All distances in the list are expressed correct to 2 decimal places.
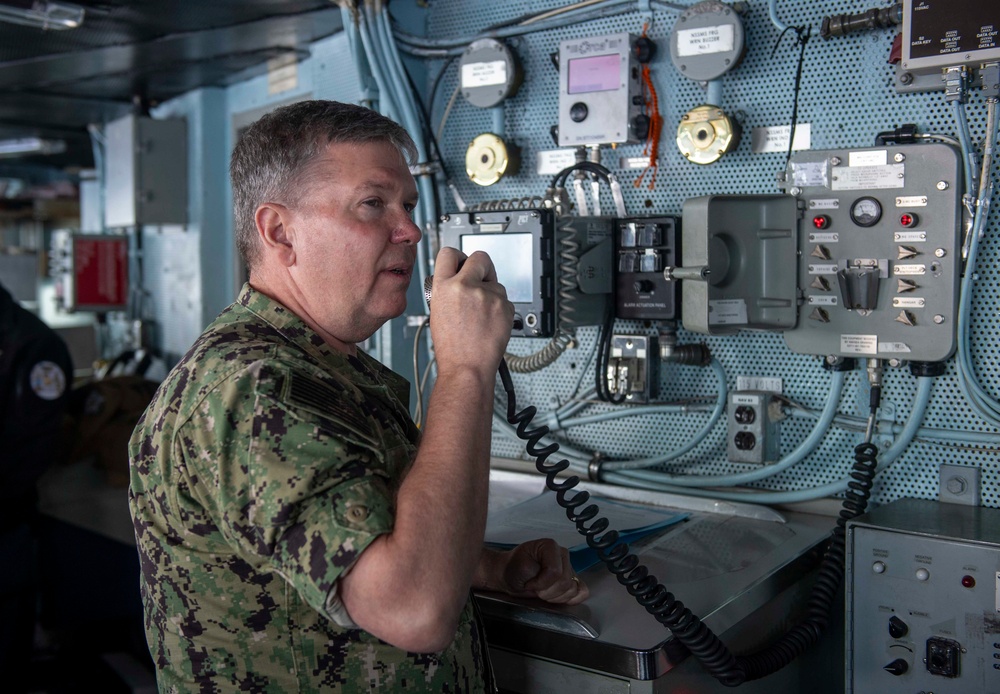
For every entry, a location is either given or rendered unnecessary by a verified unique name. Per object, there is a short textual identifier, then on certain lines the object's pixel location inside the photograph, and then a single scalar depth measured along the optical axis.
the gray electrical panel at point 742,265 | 1.93
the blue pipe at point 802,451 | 1.98
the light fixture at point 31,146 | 5.33
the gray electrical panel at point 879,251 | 1.82
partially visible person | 3.23
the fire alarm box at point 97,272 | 4.51
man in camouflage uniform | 1.04
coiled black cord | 1.49
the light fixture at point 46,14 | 2.70
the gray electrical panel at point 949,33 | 1.67
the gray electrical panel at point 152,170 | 3.88
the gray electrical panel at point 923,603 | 1.58
